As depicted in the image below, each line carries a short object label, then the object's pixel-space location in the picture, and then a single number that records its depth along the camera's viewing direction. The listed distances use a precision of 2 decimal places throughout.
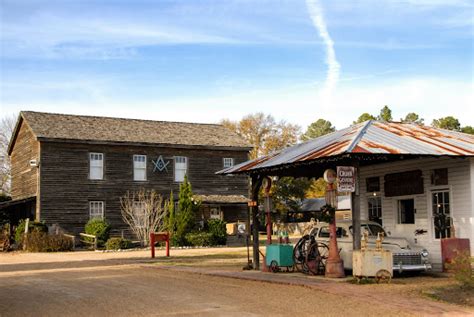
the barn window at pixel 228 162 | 42.81
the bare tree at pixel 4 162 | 61.47
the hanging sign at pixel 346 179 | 15.42
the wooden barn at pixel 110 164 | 37.50
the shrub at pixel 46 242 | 33.44
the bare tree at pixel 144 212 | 37.97
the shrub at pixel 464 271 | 12.66
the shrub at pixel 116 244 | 34.62
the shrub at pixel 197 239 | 36.44
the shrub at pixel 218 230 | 37.62
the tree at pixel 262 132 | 69.75
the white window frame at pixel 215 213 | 41.75
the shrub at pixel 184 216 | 36.50
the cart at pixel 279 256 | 18.45
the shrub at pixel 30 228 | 35.23
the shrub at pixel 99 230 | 36.03
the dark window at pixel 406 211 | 19.45
